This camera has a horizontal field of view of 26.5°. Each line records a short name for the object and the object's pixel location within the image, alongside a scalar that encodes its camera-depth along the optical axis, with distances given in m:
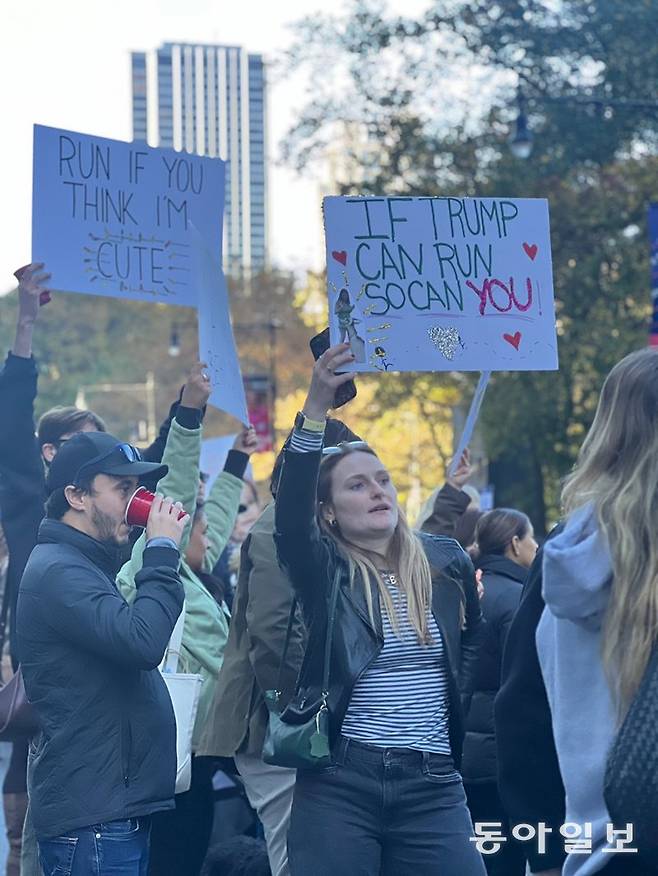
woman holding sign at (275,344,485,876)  3.95
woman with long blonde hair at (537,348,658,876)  2.77
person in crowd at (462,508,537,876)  5.73
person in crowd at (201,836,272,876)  5.57
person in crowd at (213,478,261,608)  7.69
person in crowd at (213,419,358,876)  4.79
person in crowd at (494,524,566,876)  3.07
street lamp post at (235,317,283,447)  35.03
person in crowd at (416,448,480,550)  5.87
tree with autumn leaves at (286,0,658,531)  21.08
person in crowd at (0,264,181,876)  5.33
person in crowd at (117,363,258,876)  5.22
